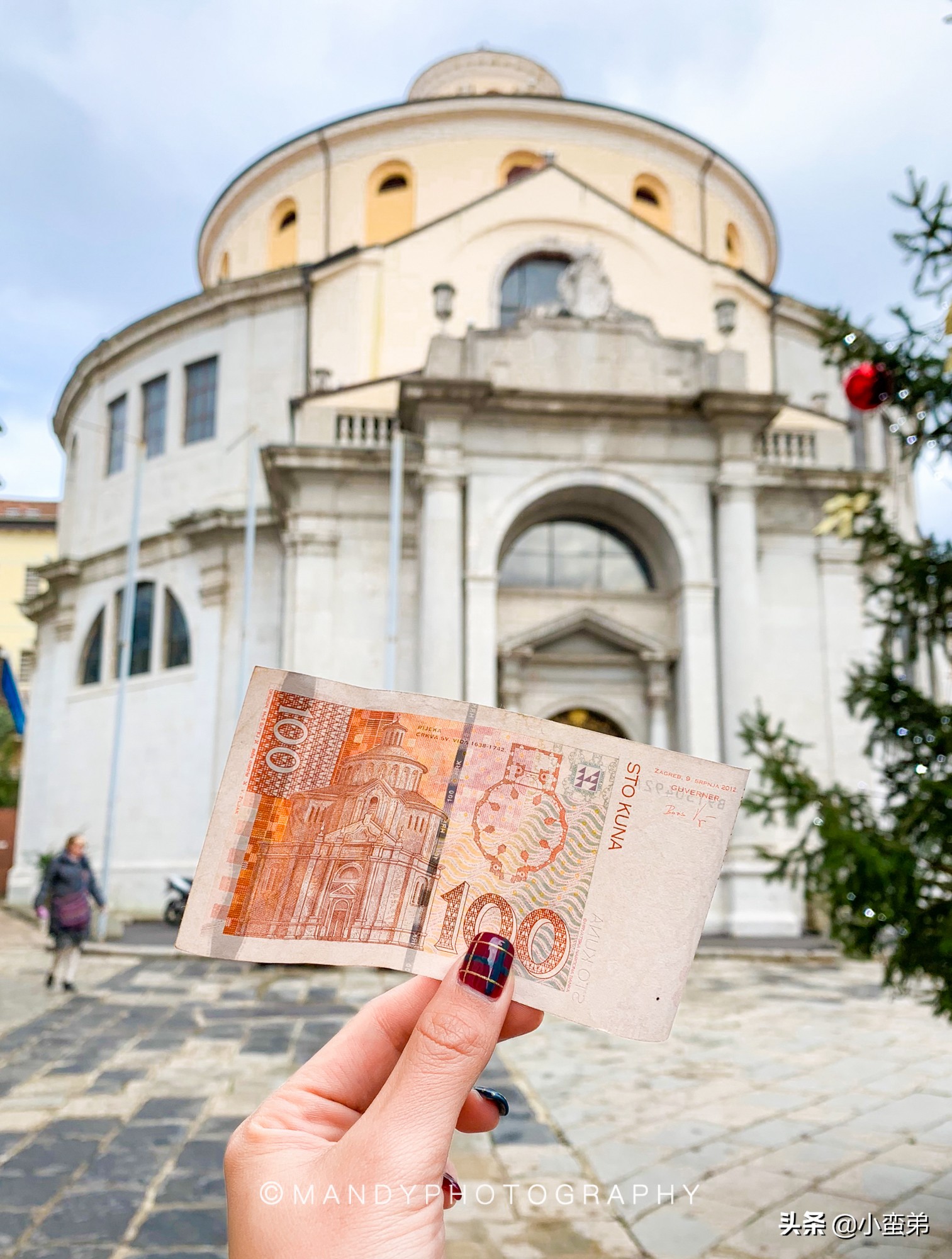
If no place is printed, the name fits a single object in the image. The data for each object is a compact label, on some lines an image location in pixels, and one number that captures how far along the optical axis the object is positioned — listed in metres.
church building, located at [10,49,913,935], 18.05
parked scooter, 18.95
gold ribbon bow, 5.41
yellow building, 47.97
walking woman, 11.80
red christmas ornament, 5.29
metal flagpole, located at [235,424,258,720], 20.00
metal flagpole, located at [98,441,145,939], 19.27
